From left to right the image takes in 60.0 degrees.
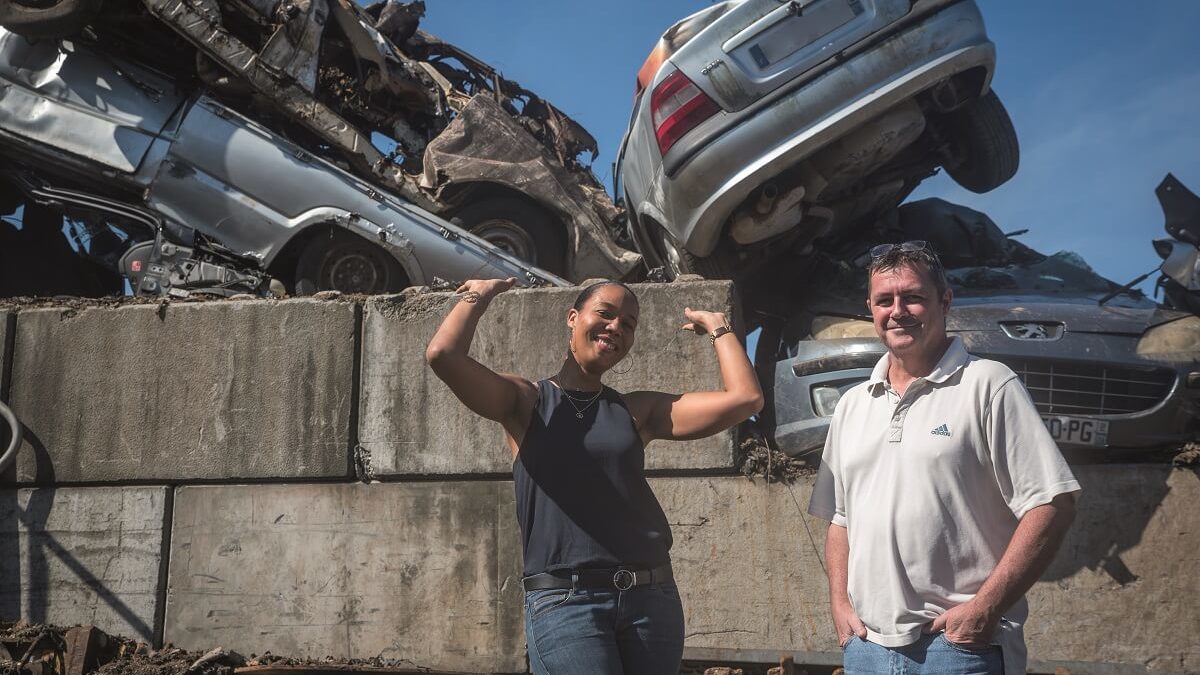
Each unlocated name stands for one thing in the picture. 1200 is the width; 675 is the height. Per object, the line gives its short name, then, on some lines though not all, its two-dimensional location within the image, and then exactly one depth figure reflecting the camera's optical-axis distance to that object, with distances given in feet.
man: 6.63
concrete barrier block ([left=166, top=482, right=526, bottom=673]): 13.67
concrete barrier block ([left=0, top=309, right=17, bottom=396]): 15.94
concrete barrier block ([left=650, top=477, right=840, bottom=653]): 13.01
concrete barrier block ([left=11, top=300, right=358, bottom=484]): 14.83
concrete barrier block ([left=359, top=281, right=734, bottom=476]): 13.97
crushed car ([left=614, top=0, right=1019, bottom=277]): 14.48
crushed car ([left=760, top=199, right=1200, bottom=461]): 12.73
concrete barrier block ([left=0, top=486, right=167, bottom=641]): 14.71
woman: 7.59
